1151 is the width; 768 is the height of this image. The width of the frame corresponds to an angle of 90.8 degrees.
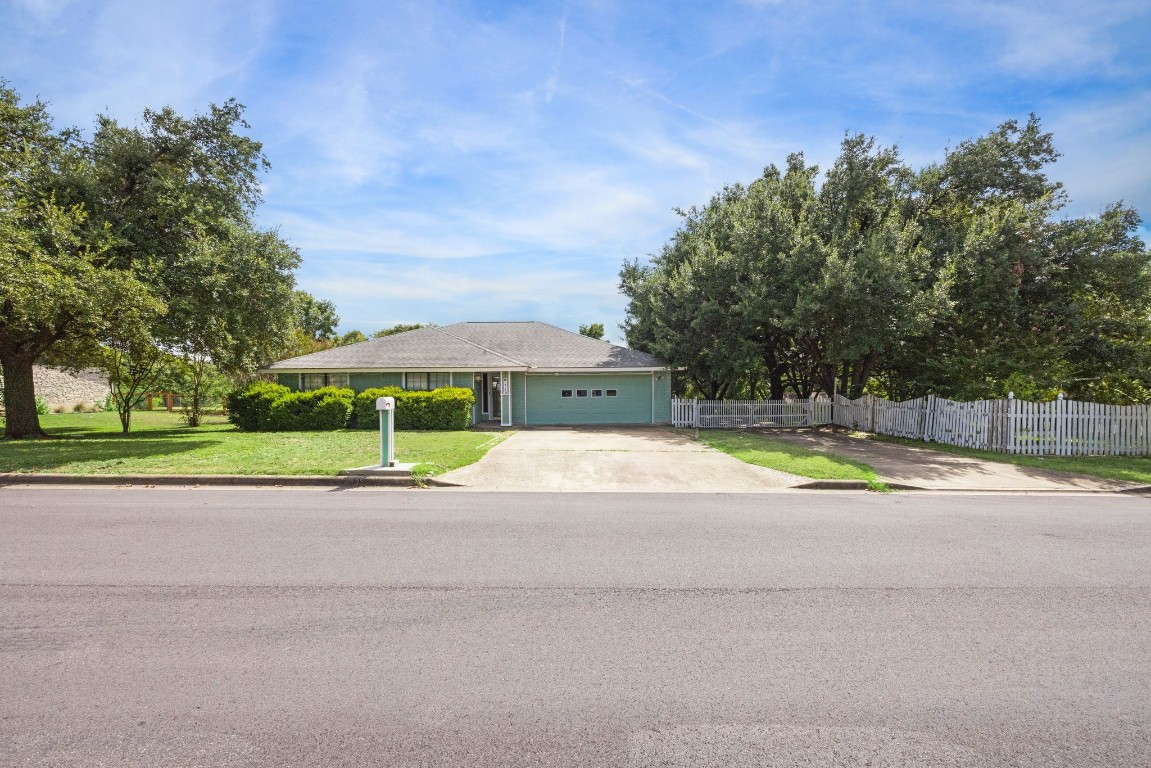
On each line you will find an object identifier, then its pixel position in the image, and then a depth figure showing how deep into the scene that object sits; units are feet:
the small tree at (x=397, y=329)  189.60
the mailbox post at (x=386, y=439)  34.60
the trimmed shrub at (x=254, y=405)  65.51
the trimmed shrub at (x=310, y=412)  65.31
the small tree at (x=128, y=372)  68.69
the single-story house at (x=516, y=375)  75.56
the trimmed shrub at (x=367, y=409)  66.90
